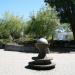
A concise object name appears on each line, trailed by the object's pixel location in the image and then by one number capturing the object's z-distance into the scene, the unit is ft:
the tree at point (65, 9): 40.96
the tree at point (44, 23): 51.87
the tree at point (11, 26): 68.66
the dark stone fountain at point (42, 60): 16.04
